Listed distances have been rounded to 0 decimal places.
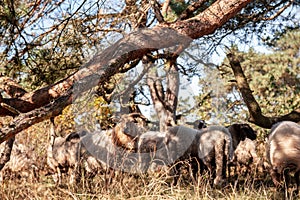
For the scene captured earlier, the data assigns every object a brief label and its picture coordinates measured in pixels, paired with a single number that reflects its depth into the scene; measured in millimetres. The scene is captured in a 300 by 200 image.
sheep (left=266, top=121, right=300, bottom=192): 12000
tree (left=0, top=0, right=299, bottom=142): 9180
